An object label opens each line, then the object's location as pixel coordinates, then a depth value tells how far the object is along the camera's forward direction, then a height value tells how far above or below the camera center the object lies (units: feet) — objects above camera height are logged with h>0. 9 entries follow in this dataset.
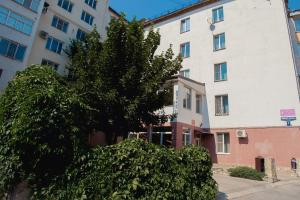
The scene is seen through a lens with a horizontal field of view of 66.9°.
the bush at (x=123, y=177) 19.28 -2.37
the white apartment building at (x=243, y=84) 62.23 +22.15
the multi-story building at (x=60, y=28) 76.84 +42.03
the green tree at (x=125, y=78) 42.34 +13.30
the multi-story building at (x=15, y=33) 64.44 +31.33
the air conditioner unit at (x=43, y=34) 76.39 +35.87
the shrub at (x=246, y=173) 46.13 -3.03
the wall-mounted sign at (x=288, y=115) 60.34 +12.23
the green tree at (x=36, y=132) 19.47 +0.94
